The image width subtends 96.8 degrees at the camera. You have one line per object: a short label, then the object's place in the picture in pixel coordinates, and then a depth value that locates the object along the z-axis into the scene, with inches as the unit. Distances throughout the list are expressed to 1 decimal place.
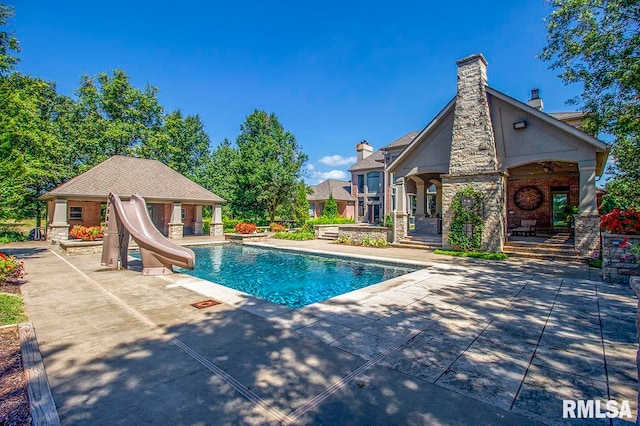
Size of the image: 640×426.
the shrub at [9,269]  269.7
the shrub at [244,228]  805.9
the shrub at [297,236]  782.5
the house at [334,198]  1390.3
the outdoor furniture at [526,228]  601.9
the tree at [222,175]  1123.0
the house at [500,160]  430.3
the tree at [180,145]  1184.8
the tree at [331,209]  1238.3
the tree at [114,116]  1037.2
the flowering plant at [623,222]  297.4
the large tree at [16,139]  355.3
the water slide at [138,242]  333.4
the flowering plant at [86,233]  586.9
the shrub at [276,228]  967.2
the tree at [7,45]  401.7
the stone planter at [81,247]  524.9
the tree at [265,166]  1057.5
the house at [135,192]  677.3
